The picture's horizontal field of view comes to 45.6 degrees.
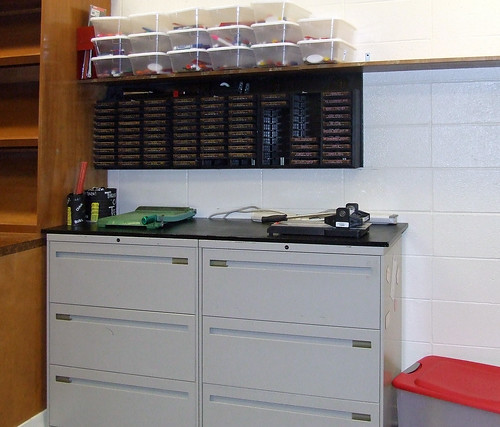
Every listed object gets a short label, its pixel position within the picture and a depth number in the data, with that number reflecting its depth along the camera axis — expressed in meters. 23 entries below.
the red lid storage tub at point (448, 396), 2.01
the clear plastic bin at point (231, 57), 2.52
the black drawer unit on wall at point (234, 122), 2.52
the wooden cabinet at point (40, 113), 2.51
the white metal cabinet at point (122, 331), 2.21
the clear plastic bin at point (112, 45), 2.63
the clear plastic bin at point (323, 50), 2.40
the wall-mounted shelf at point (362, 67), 2.32
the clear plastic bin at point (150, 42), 2.61
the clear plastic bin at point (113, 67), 2.68
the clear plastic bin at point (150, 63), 2.63
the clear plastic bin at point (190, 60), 2.56
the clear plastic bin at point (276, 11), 2.43
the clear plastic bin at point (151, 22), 2.62
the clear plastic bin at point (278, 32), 2.42
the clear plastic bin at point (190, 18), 2.57
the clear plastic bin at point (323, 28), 2.41
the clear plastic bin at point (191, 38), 2.55
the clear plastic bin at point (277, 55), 2.46
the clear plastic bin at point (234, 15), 2.52
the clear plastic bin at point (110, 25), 2.66
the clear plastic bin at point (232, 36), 2.50
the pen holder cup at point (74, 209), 2.59
